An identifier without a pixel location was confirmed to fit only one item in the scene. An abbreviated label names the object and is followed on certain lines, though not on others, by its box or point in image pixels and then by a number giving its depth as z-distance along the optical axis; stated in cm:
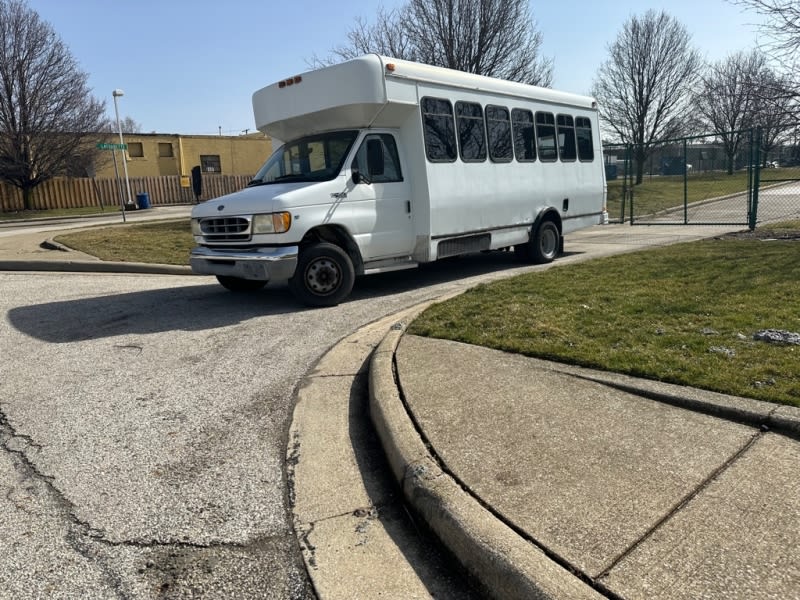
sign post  1772
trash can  3625
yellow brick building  4359
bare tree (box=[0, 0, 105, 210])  3127
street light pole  3170
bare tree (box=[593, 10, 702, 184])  3378
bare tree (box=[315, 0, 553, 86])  1941
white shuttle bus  729
